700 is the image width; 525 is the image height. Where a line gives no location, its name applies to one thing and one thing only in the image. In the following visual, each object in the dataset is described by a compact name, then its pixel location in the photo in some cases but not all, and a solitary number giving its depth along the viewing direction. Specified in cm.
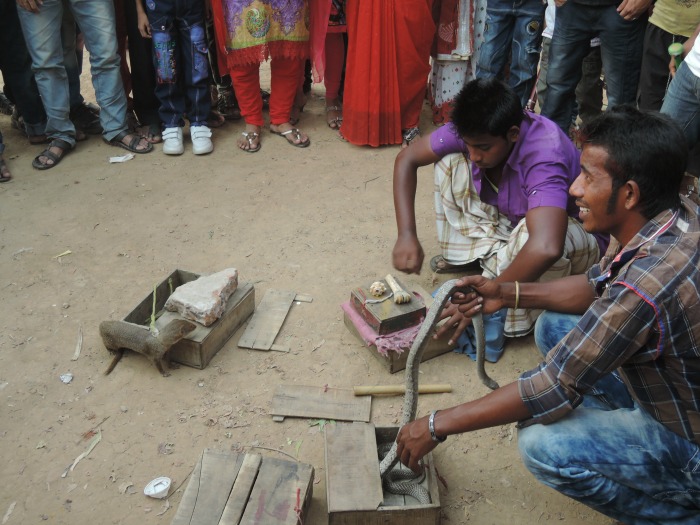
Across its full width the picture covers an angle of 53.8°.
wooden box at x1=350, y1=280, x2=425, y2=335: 326
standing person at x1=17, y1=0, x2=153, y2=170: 486
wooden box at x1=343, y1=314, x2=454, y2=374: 324
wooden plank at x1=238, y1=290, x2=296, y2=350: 344
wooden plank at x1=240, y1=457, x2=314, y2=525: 239
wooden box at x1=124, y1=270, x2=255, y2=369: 324
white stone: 326
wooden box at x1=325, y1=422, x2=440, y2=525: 238
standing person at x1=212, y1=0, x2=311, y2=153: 511
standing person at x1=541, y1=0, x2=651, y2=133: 429
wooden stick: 314
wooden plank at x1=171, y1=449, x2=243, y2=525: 239
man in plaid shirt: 193
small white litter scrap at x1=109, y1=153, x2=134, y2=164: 530
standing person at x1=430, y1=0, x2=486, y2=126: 555
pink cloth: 321
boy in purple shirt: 301
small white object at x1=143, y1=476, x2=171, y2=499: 265
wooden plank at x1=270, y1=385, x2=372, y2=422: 304
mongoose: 311
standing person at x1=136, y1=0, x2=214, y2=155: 508
